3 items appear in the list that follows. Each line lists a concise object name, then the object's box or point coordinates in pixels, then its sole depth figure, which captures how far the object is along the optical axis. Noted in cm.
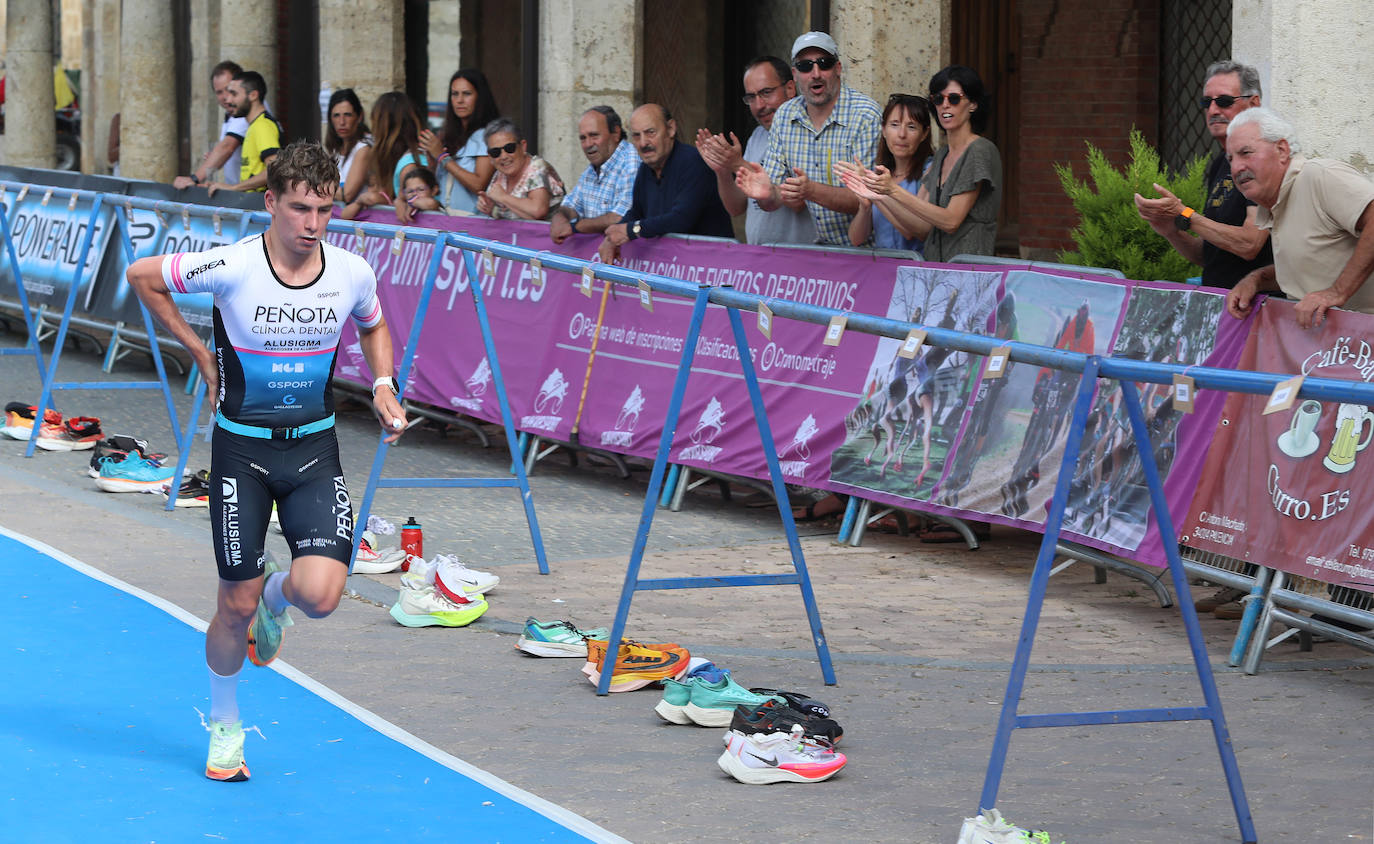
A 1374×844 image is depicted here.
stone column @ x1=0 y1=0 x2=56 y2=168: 2589
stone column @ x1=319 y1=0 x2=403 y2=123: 1927
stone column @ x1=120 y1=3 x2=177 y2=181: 2397
